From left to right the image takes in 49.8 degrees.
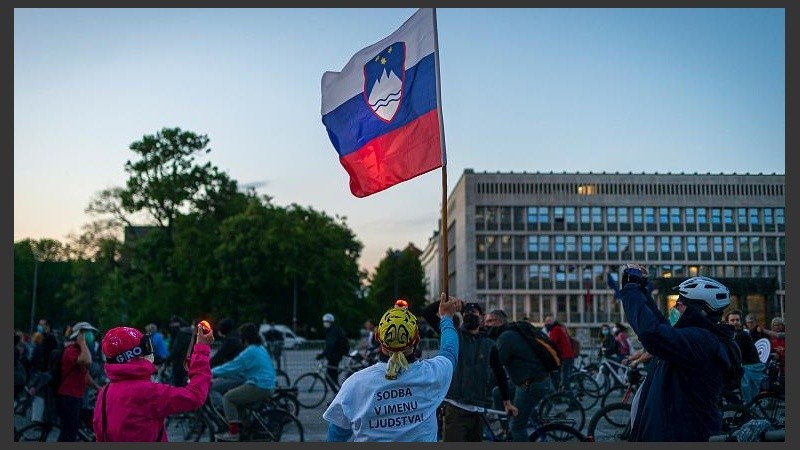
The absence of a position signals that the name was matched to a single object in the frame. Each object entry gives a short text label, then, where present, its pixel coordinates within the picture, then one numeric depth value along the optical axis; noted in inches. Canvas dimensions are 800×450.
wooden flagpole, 217.9
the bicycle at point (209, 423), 437.1
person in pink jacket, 180.5
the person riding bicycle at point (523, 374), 385.1
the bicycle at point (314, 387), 671.1
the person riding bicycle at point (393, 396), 179.6
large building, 3814.0
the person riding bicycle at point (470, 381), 302.5
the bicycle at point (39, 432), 394.0
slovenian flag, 289.1
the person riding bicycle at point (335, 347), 708.7
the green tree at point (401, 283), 4559.5
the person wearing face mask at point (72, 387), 406.3
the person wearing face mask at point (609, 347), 764.6
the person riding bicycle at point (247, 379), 411.8
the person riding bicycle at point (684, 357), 176.4
